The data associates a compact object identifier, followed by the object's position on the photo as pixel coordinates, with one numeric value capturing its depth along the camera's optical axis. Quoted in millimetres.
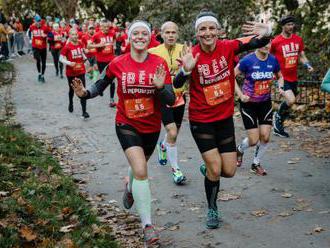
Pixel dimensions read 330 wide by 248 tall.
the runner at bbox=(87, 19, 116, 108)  14117
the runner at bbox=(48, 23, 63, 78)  20766
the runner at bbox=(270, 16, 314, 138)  9785
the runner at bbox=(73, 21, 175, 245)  5027
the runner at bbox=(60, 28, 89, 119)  12773
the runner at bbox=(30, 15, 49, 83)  18812
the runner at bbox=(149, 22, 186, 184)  7246
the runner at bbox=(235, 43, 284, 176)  7348
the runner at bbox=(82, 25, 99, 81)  17550
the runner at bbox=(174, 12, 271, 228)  5430
